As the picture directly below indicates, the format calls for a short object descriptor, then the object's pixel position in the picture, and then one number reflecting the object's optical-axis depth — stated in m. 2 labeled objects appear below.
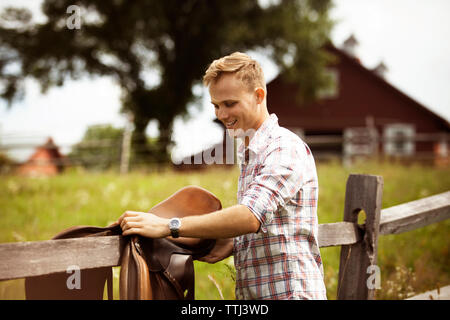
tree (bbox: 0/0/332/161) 17.09
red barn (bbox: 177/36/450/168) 21.61
